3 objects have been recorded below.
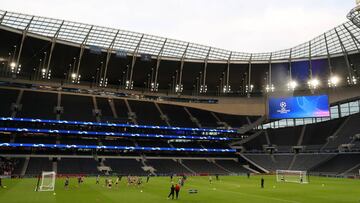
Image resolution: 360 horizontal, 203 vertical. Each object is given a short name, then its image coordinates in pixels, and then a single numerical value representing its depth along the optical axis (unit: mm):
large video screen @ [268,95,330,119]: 77375
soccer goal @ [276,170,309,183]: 53766
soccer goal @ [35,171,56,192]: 36469
